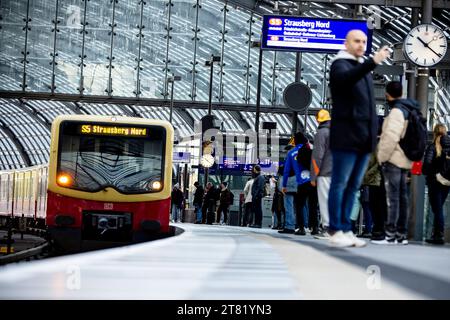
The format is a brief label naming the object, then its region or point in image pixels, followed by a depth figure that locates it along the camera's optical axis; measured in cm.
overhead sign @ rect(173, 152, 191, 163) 4728
